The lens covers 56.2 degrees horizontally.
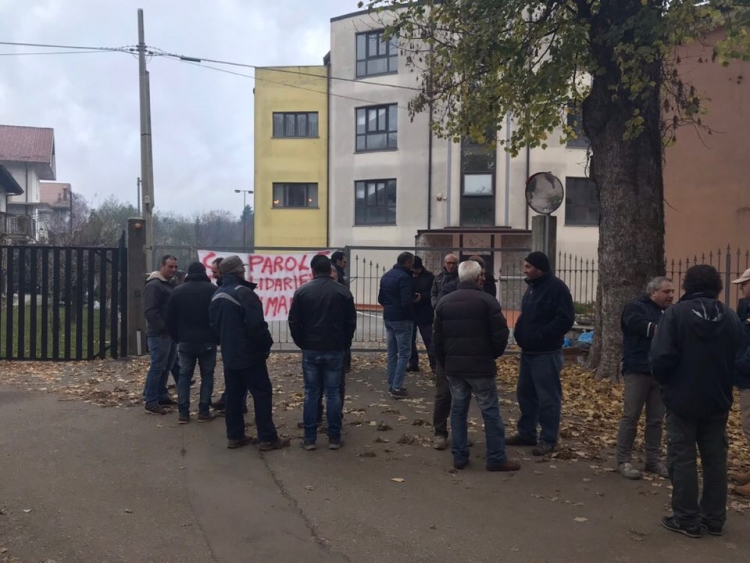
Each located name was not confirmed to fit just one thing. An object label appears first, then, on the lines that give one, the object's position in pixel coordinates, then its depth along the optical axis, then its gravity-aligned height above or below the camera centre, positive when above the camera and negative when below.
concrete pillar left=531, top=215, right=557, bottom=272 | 9.93 +0.25
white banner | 12.28 -0.46
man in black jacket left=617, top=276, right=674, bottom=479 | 6.07 -1.12
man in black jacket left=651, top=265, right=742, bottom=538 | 4.88 -0.95
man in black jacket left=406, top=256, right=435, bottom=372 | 10.09 -0.75
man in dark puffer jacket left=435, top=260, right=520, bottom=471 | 6.21 -0.91
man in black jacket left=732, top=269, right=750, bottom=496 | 5.52 -0.86
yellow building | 33.91 +4.58
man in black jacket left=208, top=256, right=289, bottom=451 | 6.93 -1.05
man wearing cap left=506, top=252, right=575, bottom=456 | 6.75 -0.80
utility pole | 15.10 +1.98
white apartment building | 30.08 +3.38
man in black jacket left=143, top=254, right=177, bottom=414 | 8.57 -1.20
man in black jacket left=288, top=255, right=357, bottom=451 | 6.90 -0.88
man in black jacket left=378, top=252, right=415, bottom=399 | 9.39 -0.83
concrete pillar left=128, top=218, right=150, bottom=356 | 12.10 -0.37
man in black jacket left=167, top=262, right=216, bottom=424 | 7.98 -0.93
